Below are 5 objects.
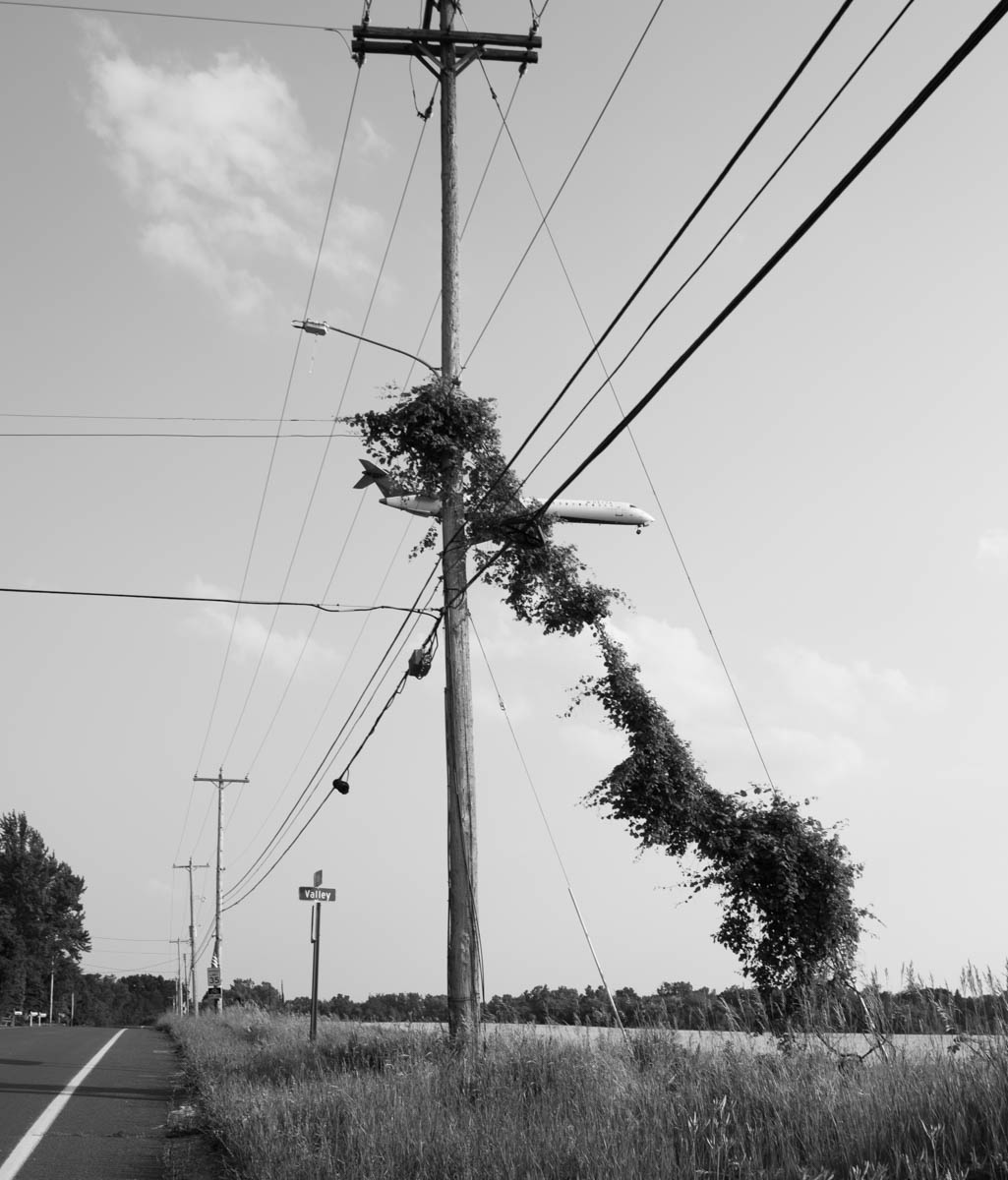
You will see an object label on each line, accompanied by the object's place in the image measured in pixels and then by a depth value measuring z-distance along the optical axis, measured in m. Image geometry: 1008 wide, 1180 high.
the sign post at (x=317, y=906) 17.83
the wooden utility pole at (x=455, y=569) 13.65
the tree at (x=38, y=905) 104.75
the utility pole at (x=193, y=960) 58.10
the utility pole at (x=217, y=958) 45.76
